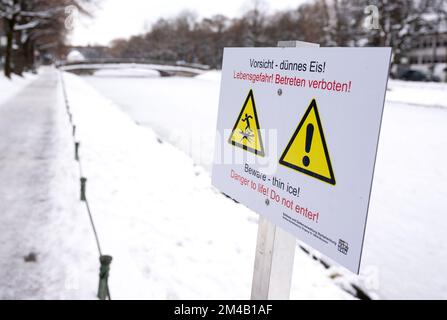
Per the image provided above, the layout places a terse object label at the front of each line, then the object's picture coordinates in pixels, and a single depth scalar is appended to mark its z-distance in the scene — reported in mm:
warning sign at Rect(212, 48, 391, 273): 1469
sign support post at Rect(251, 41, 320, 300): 2064
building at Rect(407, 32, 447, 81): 63531
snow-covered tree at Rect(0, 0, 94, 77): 33094
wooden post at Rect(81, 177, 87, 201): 7508
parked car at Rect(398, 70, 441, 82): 52281
